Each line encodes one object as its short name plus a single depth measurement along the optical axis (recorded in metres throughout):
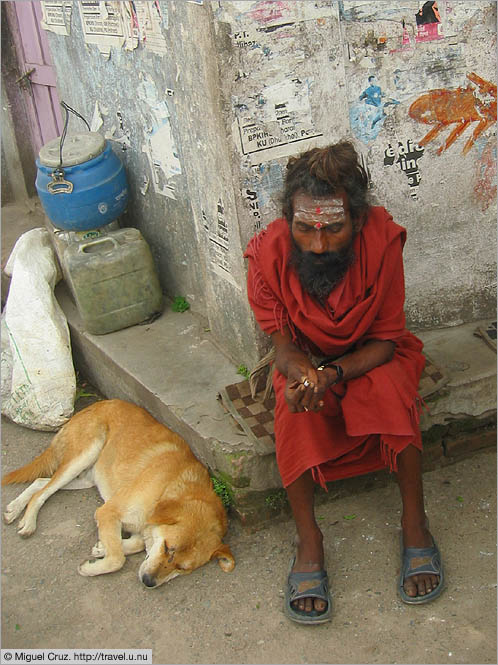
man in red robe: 2.99
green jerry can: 4.57
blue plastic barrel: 4.60
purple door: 6.21
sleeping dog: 3.35
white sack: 4.64
